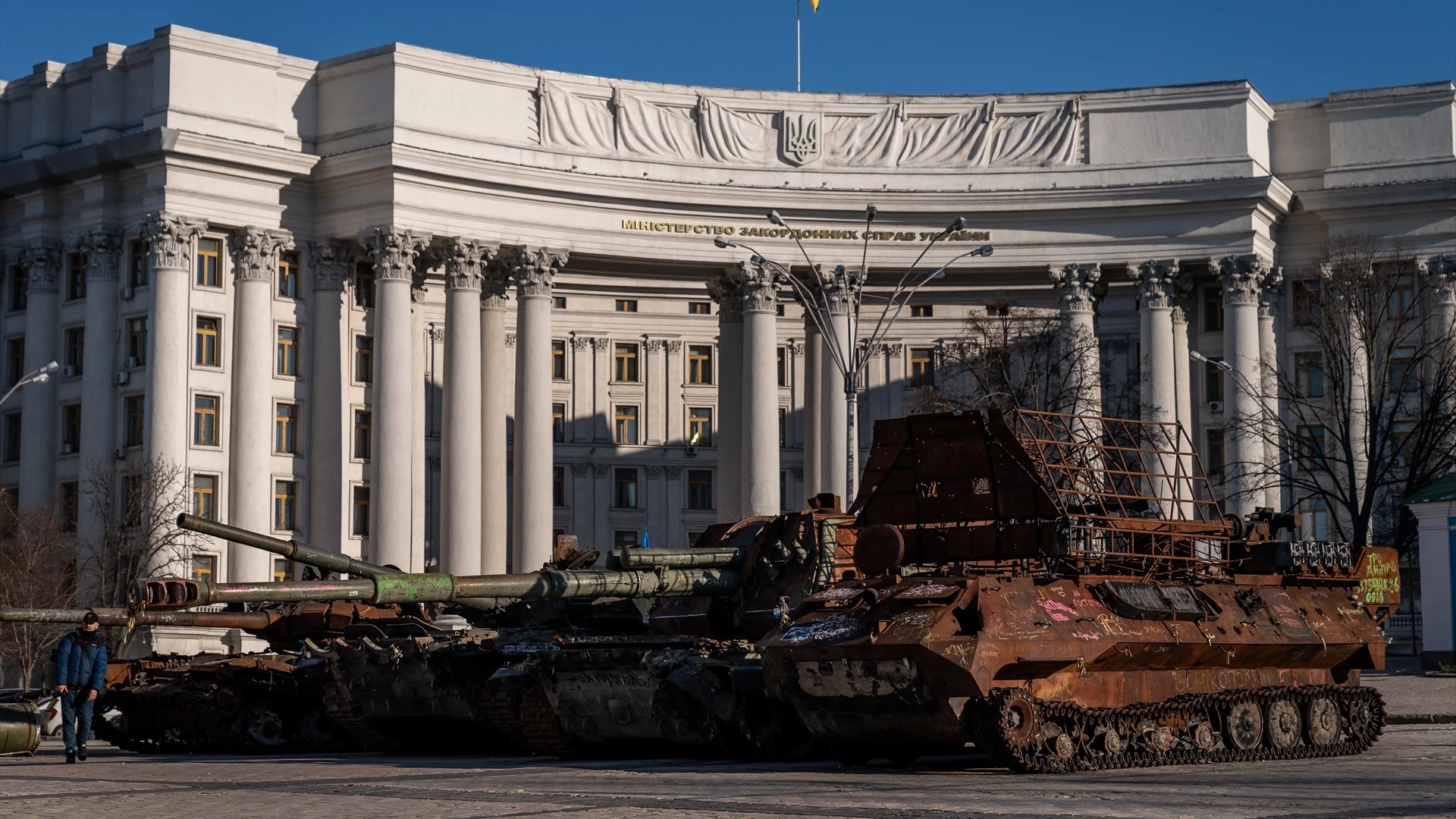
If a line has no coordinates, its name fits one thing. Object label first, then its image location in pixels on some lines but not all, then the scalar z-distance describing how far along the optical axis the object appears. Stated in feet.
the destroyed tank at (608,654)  75.46
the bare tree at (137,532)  168.04
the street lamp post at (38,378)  151.79
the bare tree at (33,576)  152.66
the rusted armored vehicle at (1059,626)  66.74
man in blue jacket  80.07
